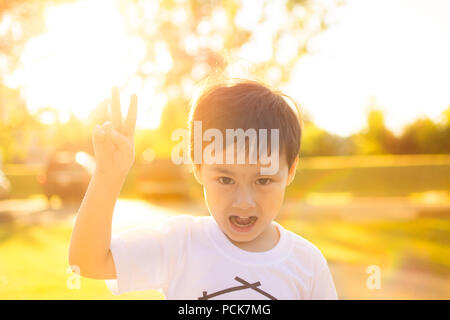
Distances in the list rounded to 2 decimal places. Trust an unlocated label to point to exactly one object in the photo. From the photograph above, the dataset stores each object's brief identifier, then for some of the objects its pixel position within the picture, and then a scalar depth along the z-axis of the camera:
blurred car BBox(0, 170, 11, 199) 12.74
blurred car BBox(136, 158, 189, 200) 16.36
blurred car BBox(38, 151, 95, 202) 16.56
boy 1.53
